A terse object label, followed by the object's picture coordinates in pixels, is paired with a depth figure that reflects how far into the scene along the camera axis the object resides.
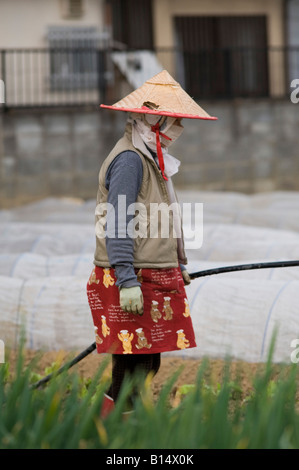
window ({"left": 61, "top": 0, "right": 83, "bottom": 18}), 27.61
